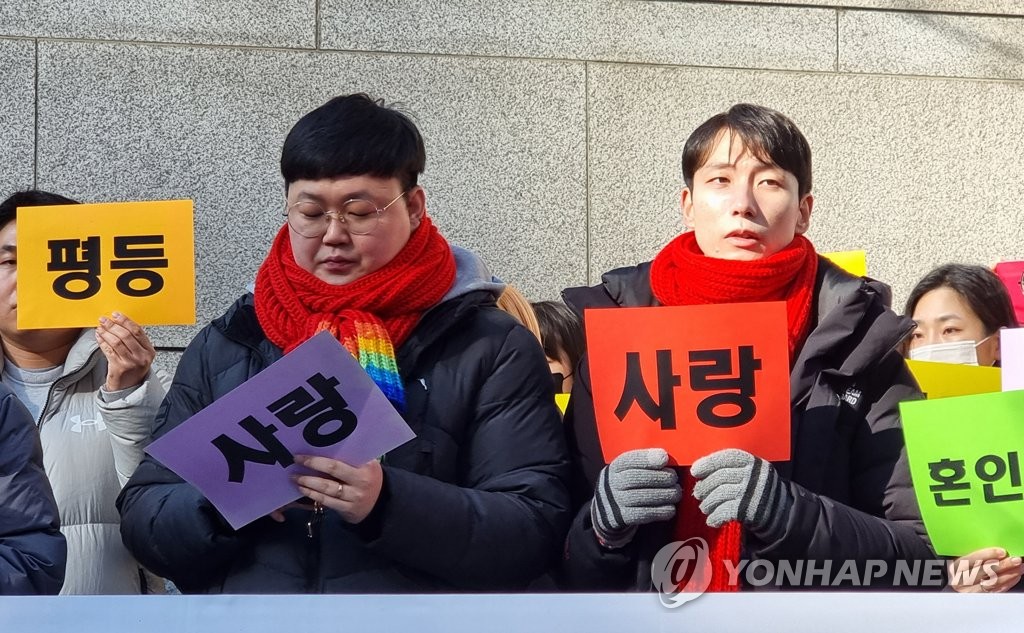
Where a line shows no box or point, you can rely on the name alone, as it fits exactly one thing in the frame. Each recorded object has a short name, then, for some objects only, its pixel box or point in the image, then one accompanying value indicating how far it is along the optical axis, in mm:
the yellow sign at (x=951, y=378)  3900
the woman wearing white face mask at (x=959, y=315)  4855
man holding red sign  2770
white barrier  1998
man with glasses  2852
